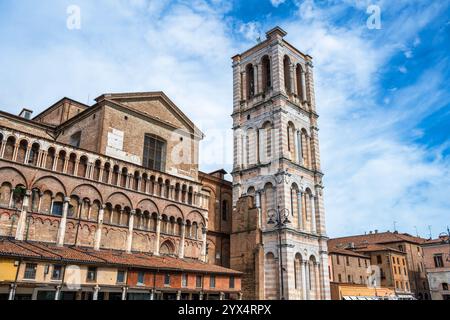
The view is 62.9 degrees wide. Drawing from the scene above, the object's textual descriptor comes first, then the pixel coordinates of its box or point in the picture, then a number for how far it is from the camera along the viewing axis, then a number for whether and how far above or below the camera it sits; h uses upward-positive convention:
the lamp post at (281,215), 32.06 +6.79
